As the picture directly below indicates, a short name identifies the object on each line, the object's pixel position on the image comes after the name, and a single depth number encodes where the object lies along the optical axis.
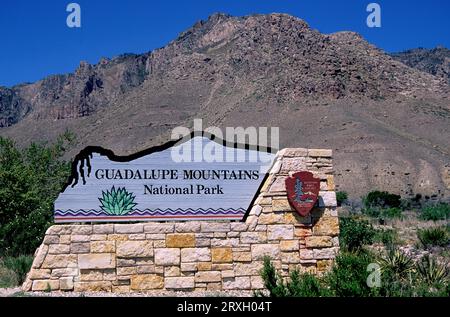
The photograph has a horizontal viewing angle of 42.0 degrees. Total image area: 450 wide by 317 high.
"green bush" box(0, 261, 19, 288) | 12.12
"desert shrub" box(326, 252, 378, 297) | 8.52
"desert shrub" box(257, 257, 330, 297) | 8.89
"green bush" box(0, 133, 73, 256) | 15.40
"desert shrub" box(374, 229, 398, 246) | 17.14
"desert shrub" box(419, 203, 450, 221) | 26.95
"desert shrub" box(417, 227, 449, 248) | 16.60
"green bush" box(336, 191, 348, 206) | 42.39
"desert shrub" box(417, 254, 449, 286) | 11.41
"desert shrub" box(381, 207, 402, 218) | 28.39
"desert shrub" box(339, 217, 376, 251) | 15.96
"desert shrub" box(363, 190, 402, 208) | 40.47
